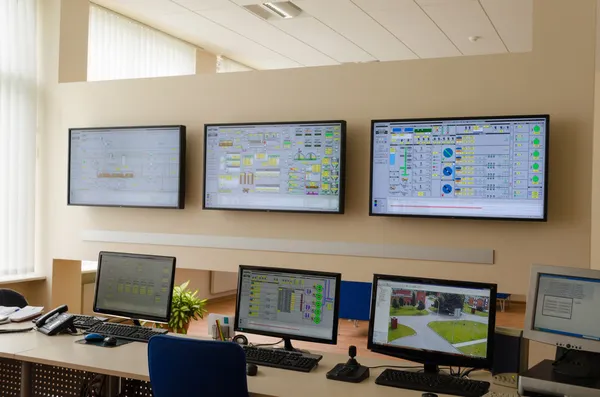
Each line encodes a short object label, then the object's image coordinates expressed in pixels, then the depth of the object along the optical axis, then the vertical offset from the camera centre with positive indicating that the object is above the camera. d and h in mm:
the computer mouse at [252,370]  2814 -780
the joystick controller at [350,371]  2789 -787
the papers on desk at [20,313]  3766 -756
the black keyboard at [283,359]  2928 -775
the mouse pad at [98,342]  3293 -797
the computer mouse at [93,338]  3324 -775
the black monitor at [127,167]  4711 +170
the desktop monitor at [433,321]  2752 -546
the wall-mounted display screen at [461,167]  3760 +186
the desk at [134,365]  2625 -801
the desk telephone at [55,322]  3479 -748
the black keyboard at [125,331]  3416 -777
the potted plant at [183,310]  5227 -979
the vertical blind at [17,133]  5176 +430
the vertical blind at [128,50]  6281 +1474
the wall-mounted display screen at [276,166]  4242 +181
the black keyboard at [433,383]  2625 -782
